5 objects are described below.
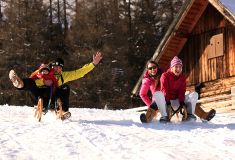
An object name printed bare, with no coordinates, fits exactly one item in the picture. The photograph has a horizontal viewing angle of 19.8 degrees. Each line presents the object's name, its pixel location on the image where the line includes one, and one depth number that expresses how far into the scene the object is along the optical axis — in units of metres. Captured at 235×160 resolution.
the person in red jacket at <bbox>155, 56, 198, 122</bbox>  11.29
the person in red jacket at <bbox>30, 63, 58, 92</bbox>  12.17
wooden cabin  23.09
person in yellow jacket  11.80
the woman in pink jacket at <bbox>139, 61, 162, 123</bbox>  12.49
